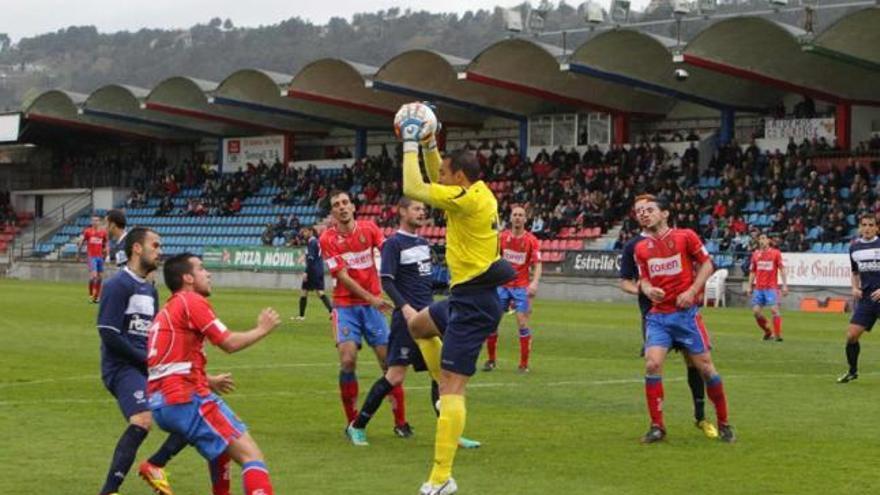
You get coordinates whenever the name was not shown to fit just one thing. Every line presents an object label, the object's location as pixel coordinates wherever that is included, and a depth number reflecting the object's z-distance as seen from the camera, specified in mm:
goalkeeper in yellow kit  10453
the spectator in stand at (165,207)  70938
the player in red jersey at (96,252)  39656
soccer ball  10453
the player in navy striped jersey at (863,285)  19359
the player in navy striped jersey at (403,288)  13258
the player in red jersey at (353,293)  13914
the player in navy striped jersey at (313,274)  32469
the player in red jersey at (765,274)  29656
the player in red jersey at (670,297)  13430
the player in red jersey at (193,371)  9188
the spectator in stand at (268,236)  59625
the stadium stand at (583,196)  45500
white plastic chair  42844
